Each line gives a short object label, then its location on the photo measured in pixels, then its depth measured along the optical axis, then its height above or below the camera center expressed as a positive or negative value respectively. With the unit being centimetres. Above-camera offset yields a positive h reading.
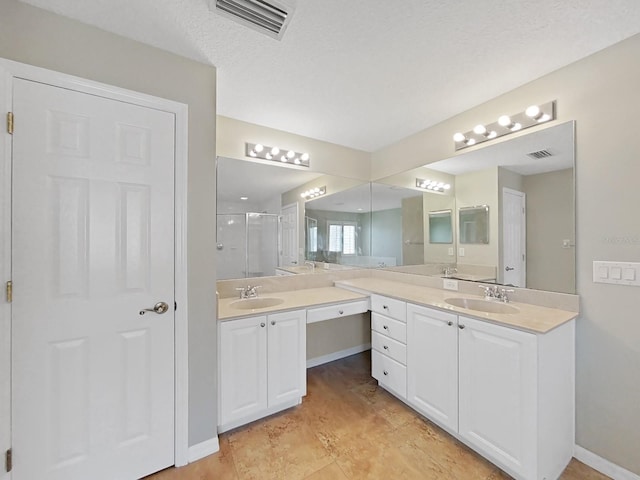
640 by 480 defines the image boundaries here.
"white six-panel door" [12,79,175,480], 125 -24
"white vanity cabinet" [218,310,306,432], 174 -89
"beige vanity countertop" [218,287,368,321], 184 -51
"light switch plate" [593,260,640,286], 143 -19
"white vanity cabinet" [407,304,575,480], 136 -88
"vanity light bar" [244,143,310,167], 246 +85
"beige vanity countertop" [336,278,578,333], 143 -46
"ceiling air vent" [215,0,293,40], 124 +111
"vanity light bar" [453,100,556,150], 178 +86
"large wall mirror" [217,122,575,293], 179 +21
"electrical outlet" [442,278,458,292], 232 -40
